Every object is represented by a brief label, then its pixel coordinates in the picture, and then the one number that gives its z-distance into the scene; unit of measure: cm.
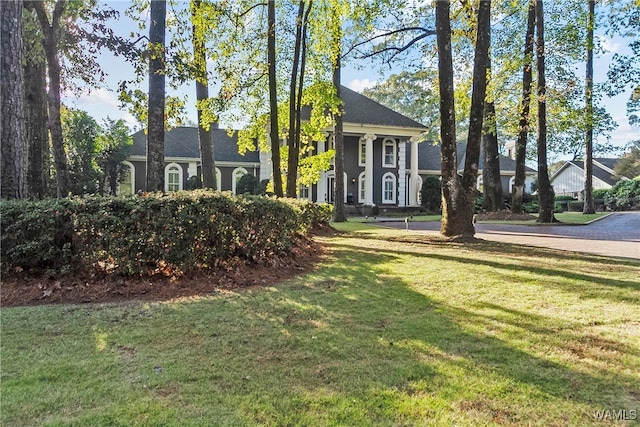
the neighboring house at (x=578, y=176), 4762
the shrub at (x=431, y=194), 2694
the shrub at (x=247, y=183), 2681
